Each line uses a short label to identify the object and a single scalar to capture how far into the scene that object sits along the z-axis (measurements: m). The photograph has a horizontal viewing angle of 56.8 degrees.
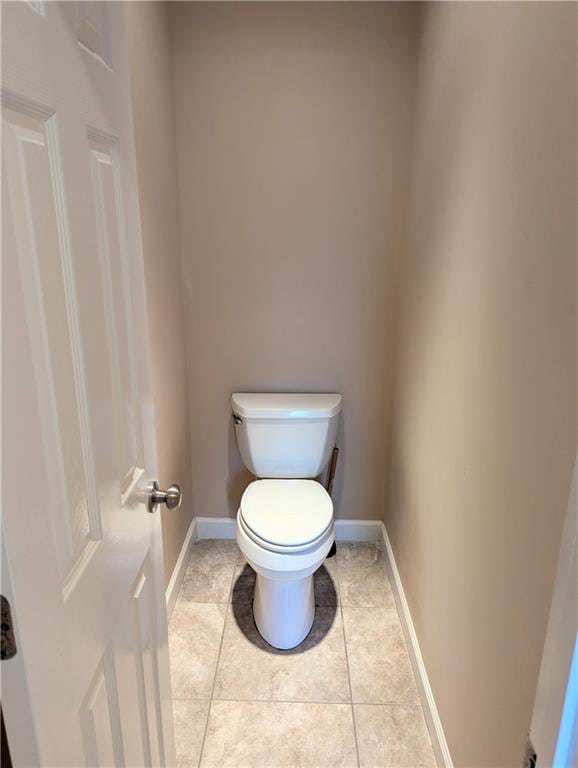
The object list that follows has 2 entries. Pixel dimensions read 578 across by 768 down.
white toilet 1.75
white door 0.56
